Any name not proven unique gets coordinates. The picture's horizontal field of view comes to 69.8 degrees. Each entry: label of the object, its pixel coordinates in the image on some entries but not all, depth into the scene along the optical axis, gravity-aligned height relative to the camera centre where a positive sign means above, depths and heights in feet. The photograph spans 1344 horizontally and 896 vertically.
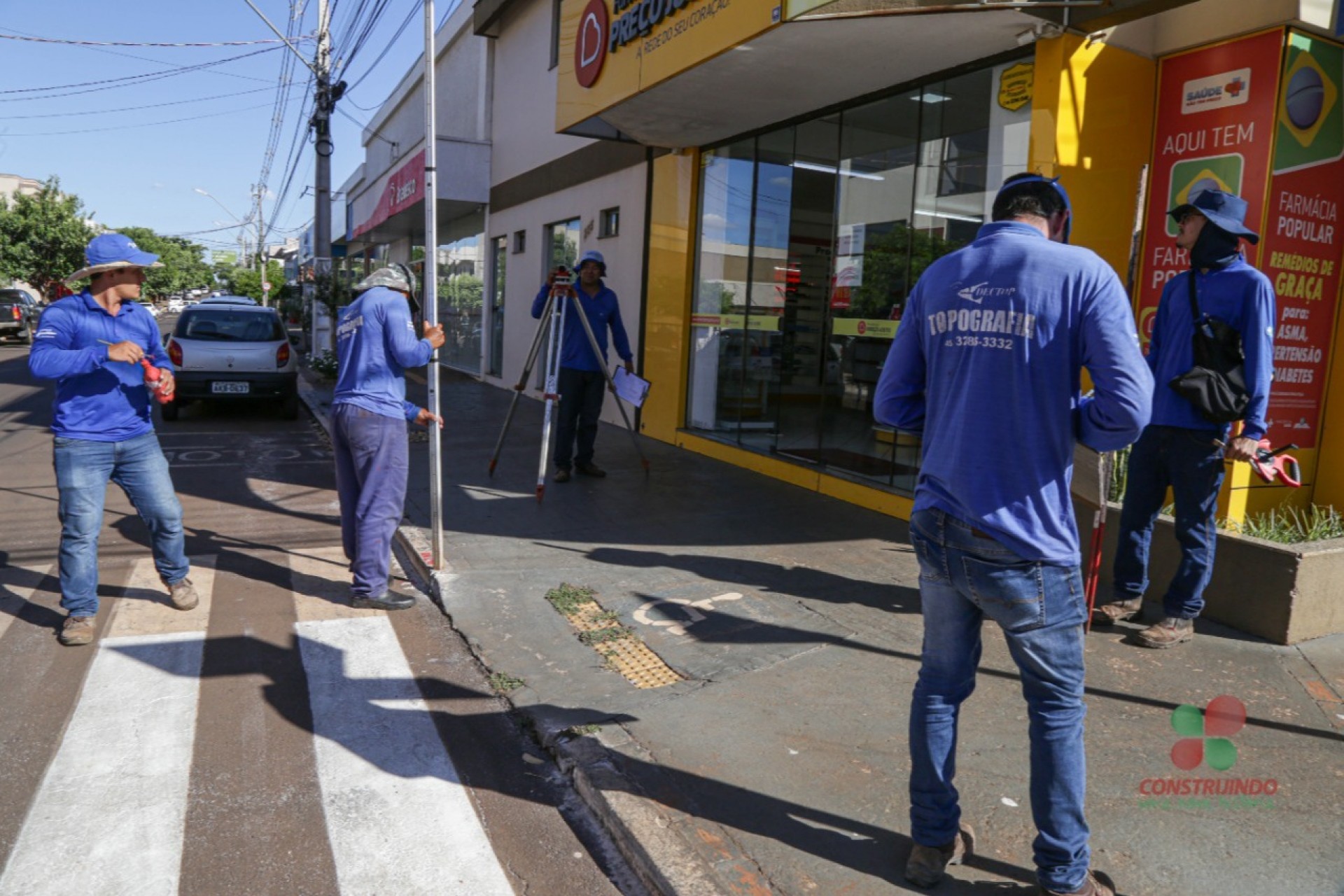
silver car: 42.65 -2.26
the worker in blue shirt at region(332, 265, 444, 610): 17.57 -1.88
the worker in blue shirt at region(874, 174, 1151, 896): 8.09 -0.91
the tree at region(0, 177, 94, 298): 133.69 +8.60
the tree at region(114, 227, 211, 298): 224.33 +12.61
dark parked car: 100.58 -1.89
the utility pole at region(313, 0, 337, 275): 63.62 +8.90
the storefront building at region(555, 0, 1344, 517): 18.56 +4.35
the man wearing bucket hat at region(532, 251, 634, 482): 28.35 -1.05
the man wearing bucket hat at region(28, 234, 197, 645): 15.42 -1.65
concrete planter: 15.16 -3.69
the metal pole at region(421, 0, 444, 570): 18.53 +0.62
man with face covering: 14.07 -0.98
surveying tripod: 25.58 -0.47
